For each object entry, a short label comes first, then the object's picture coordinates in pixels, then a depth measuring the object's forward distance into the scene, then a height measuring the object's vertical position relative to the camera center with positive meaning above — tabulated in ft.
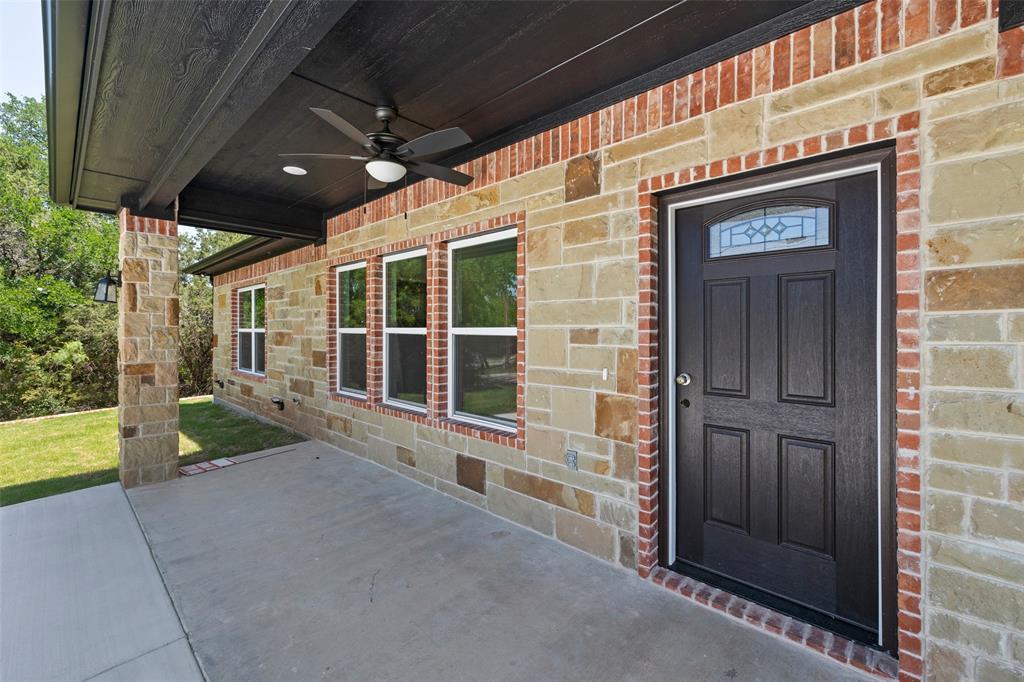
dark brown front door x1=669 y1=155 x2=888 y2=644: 6.68 -1.01
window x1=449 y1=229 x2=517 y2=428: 11.68 +0.23
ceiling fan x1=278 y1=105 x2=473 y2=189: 8.52 +3.89
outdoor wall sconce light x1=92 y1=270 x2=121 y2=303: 14.55 +1.58
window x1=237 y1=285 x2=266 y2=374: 25.77 +0.54
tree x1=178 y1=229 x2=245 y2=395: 37.88 -0.39
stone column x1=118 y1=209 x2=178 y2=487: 13.88 -0.40
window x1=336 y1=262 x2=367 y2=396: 17.04 +0.37
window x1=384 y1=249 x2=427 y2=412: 14.35 +0.31
